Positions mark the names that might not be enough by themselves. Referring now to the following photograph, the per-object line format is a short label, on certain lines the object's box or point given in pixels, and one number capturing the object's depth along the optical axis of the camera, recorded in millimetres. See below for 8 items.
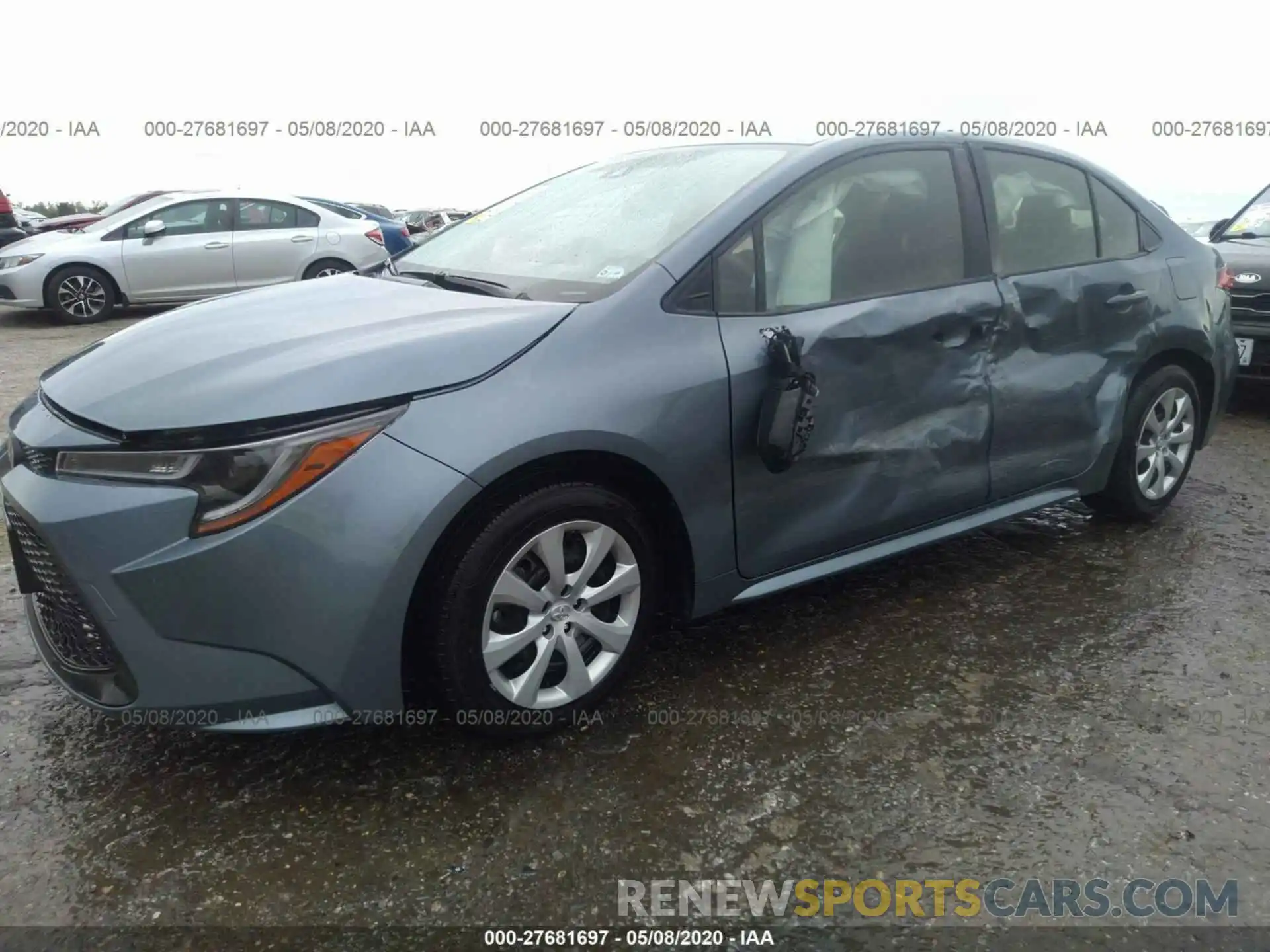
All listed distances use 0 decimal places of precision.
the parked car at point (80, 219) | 15836
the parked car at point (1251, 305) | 5828
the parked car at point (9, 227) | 11984
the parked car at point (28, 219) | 19459
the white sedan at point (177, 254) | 10047
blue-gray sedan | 2064
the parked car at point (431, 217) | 22844
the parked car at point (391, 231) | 11438
